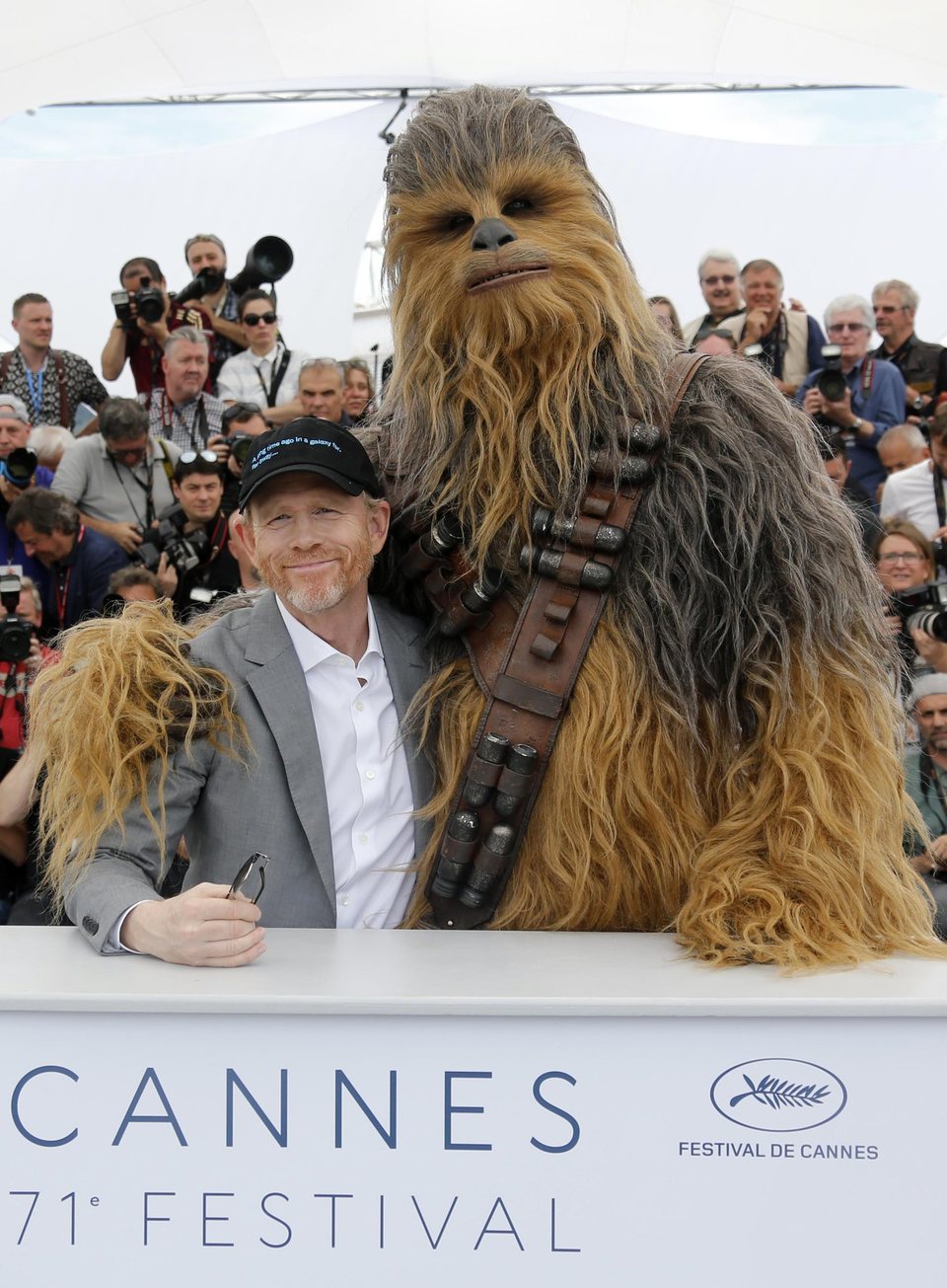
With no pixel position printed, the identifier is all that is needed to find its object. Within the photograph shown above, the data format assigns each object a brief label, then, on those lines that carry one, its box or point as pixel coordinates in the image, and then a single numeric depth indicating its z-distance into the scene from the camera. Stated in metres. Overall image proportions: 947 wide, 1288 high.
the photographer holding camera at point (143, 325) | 4.96
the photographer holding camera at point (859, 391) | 4.47
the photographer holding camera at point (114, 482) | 4.38
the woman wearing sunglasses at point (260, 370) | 5.00
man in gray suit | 1.79
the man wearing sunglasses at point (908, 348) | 4.77
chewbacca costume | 1.69
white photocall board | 1.23
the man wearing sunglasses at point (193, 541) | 4.09
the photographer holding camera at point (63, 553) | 3.92
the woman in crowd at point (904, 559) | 3.76
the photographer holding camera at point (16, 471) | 4.05
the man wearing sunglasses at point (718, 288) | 4.95
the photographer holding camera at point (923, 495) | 4.11
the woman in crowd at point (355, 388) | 5.03
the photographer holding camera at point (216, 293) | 5.14
